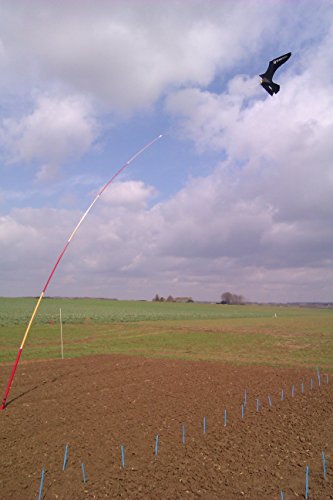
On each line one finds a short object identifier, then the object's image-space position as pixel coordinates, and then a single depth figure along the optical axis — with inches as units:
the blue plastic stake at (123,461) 302.9
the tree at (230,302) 7588.6
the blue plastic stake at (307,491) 260.4
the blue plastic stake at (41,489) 260.7
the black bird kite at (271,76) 372.2
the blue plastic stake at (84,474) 282.4
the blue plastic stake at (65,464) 300.4
